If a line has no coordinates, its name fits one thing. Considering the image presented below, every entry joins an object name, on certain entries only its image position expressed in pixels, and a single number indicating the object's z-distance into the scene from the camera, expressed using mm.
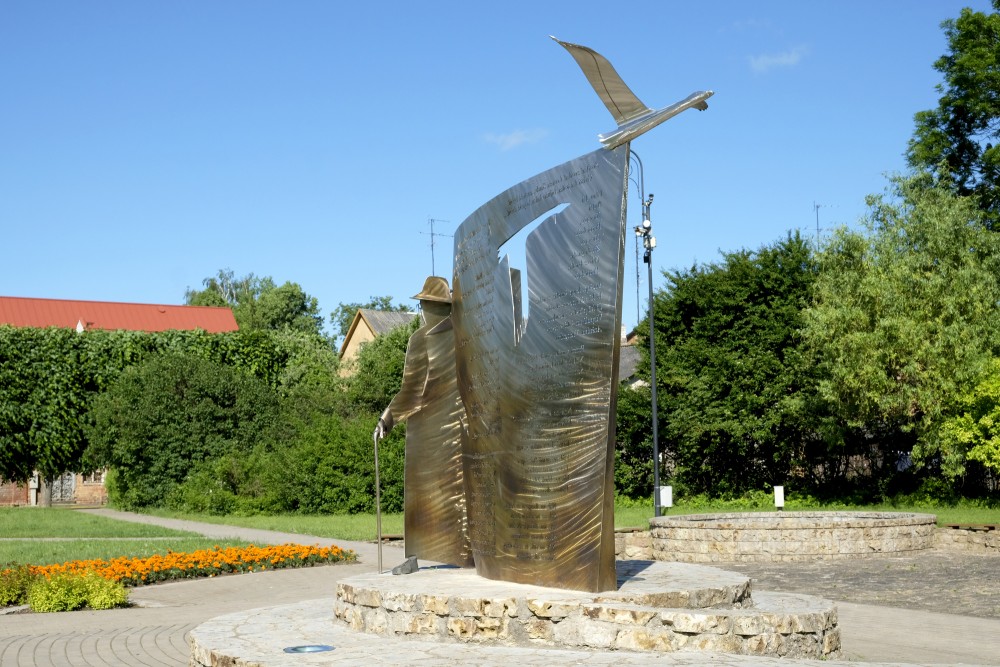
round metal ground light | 8086
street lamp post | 24109
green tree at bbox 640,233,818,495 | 29375
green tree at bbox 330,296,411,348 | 83250
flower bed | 14992
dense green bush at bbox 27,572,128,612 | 12594
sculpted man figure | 11398
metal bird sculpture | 8578
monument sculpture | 8656
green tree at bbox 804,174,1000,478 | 23969
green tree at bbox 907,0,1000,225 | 29312
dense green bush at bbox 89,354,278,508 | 33469
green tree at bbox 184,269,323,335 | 78062
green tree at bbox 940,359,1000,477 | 22562
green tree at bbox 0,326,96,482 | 36406
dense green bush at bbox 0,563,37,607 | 13148
